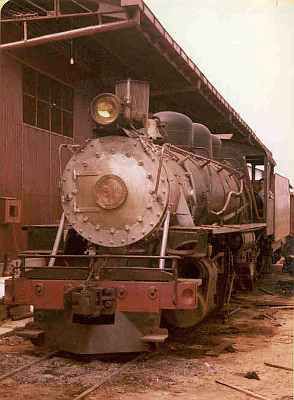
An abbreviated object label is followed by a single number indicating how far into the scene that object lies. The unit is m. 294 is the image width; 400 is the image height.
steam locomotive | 5.54
